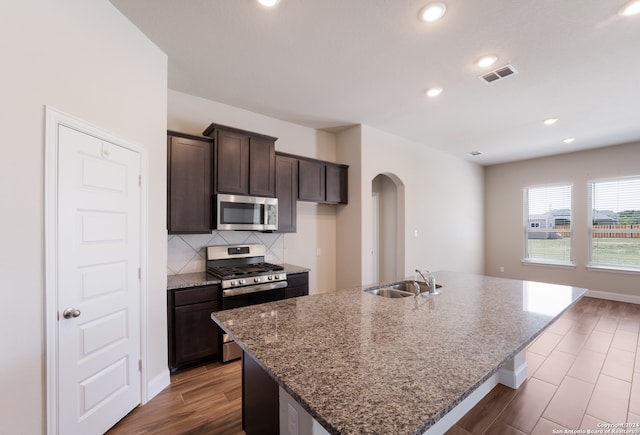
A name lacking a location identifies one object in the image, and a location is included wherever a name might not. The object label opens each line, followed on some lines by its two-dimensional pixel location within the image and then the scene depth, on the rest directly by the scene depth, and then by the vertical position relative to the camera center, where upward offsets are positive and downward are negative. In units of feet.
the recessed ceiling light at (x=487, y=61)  8.08 +4.66
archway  15.85 -0.46
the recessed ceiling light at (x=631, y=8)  6.03 +4.64
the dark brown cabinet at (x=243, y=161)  9.79 +2.18
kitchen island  2.74 -1.87
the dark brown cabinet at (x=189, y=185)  8.98 +1.15
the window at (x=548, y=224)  18.89 -0.43
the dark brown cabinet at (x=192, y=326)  8.53 -3.36
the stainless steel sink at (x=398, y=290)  7.69 -2.02
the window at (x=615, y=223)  16.57 -0.32
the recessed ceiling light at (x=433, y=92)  10.06 +4.66
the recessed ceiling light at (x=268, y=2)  6.09 +4.78
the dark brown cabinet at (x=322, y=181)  12.47 +1.76
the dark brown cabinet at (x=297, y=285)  10.99 -2.64
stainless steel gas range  9.32 -2.02
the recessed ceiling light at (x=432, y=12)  6.14 +4.69
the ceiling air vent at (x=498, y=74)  8.64 +4.64
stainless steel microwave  9.85 +0.25
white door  5.35 -1.34
